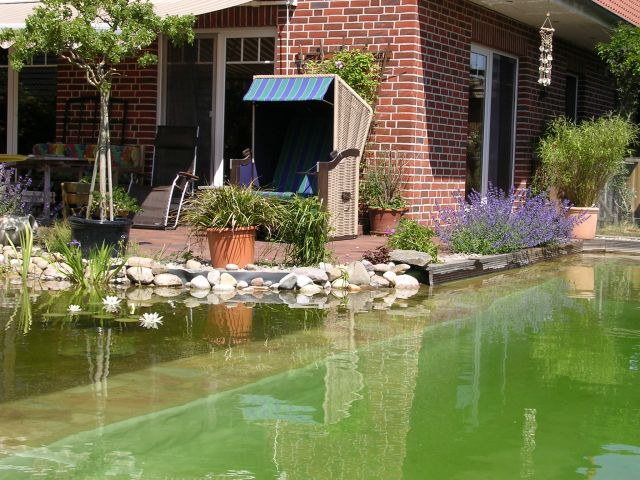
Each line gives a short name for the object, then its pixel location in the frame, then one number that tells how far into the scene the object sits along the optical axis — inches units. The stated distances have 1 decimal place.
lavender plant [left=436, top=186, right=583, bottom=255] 411.8
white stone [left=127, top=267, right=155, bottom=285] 331.6
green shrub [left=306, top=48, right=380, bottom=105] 463.8
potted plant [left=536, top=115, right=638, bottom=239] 511.5
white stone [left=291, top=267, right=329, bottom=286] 332.8
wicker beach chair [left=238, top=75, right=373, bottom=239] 428.8
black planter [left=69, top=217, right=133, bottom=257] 340.2
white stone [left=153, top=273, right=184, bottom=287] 331.6
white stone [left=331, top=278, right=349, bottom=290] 337.1
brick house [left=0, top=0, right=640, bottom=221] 470.6
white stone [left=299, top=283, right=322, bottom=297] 327.3
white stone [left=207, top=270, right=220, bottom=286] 329.4
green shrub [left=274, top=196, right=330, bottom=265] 344.2
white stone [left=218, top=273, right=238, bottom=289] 328.8
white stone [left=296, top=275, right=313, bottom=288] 330.3
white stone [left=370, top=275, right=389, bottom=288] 346.9
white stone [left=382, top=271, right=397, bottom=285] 347.3
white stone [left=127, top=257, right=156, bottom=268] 336.8
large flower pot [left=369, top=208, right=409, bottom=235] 465.7
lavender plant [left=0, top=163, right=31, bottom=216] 389.7
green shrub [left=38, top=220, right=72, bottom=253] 346.6
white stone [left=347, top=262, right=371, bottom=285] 341.7
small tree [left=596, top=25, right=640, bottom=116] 566.9
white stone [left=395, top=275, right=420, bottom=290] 347.3
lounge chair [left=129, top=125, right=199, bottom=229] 470.0
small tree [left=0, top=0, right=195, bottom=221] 343.3
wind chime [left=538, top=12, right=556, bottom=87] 487.2
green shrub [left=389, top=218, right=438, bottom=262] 367.9
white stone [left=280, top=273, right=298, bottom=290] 329.4
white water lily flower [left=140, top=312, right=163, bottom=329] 259.6
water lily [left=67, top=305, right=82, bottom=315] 275.1
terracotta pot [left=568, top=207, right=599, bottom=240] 521.7
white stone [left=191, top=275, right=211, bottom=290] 329.4
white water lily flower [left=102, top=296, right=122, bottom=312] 282.7
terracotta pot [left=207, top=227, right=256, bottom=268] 336.5
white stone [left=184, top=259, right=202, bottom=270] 339.6
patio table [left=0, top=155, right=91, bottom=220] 458.6
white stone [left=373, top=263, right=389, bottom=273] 350.6
